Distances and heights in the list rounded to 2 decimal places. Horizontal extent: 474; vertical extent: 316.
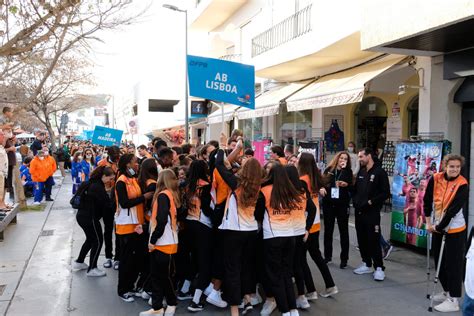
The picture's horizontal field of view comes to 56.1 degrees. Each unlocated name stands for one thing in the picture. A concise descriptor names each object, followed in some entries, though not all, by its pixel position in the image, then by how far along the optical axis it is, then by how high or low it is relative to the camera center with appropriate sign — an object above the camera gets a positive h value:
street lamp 21.47 +5.18
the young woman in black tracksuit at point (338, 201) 6.69 -0.95
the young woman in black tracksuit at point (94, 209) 6.43 -1.06
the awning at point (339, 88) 9.23 +1.18
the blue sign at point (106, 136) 13.77 +0.04
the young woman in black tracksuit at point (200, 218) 5.21 -0.95
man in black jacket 6.30 -1.00
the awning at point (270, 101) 13.20 +1.16
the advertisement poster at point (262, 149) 13.89 -0.38
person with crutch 5.18 -1.10
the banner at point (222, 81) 8.34 +1.09
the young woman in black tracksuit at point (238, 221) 4.73 -0.90
